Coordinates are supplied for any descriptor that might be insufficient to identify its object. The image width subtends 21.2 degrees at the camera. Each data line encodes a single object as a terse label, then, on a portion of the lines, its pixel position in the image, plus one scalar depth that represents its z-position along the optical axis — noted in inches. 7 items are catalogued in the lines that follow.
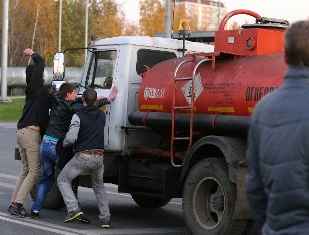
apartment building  5146.2
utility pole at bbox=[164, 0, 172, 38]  982.5
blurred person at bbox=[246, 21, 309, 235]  134.1
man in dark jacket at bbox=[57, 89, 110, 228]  385.4
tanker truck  339.6
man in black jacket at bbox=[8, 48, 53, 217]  414.6
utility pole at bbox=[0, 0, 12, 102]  1488.7
